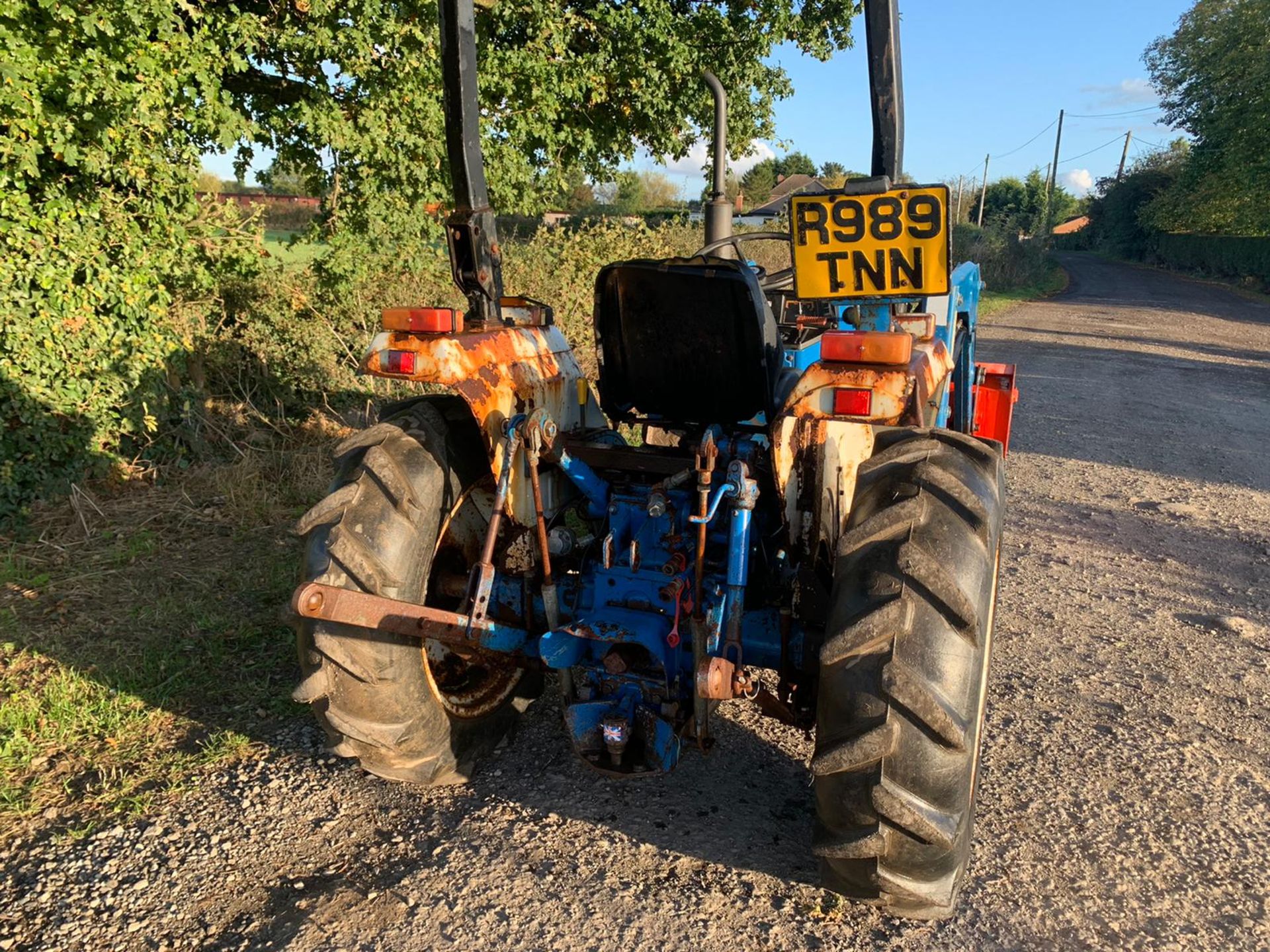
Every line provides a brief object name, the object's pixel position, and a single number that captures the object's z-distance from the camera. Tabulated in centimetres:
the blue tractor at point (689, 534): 221
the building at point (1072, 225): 7531
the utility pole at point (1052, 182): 5098
